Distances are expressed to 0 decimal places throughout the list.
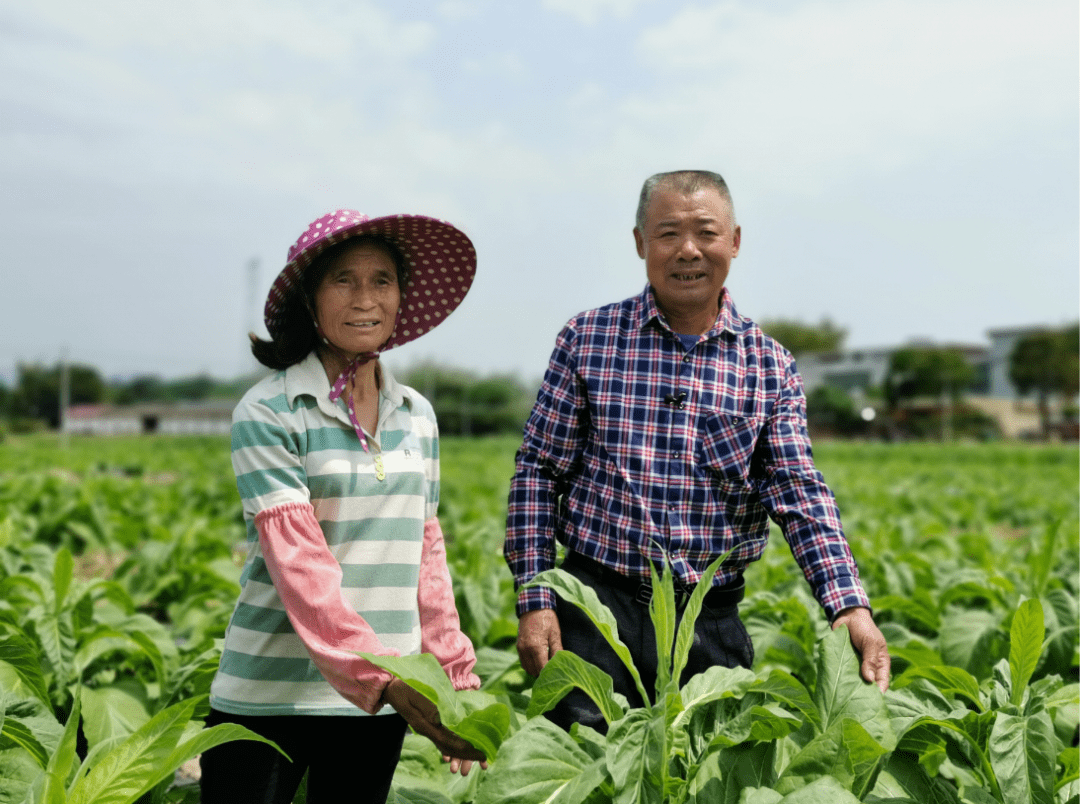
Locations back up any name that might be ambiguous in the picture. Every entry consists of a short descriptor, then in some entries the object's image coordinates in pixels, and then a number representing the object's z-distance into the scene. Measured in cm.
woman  177
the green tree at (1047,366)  5756
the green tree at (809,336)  9006
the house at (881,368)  7556
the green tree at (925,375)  6062
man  228
